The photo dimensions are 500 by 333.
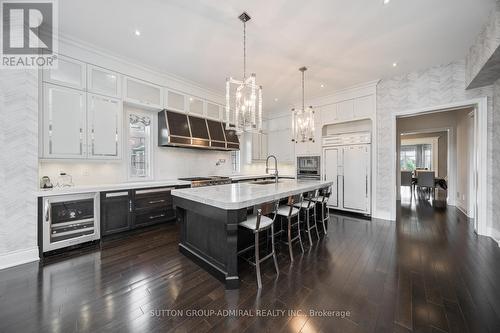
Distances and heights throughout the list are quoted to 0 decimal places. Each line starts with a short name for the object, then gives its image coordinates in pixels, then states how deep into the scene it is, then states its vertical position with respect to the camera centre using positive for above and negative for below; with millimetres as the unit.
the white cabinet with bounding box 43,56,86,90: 2824 +1429
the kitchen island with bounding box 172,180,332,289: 1933 -655
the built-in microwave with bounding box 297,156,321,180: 5516 -45
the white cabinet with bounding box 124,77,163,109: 3643 +1462
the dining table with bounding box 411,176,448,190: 6758 -629
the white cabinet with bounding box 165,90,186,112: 4200 +1473
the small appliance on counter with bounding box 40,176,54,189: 2810 -263
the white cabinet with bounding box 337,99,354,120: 4934 +1486
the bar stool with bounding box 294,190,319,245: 2946 -606
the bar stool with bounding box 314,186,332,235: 3428 -657
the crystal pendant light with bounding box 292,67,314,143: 3717 +865
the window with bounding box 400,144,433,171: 10945 +561
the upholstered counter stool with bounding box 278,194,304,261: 2495 -638
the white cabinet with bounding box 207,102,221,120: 4988 +1478
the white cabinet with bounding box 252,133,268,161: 6430 +670
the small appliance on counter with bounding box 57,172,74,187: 3125 -246
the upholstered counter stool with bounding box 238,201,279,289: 1984 -635
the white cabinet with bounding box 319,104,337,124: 5230 +1483
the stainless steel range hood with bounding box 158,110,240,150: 4090 +795
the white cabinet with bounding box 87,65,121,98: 3187 +1482
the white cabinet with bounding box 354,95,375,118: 4617 +1482
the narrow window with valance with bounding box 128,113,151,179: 4000 +432
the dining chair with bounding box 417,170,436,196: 6750 -484
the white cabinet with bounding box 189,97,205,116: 4594 +1474
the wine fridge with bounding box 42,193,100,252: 2617 -809
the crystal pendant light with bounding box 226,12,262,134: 2459 +821
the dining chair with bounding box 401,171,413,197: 7565 -510
